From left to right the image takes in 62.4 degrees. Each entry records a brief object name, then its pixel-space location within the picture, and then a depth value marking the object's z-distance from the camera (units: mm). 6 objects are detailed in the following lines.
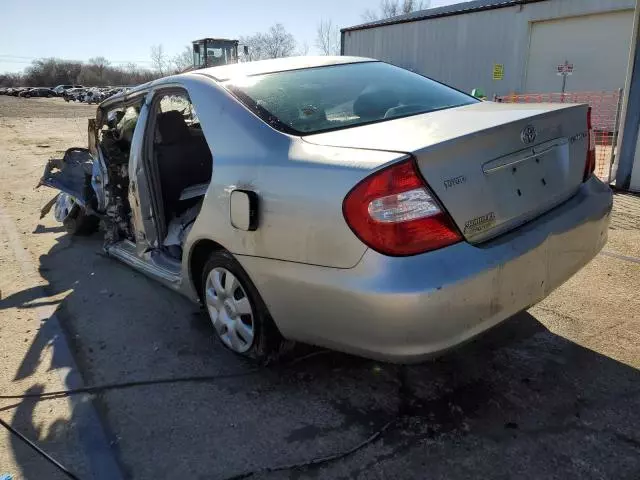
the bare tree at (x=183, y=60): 59750
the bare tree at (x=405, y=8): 60219
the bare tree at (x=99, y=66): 95125
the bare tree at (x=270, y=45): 60812
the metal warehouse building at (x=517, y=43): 14812
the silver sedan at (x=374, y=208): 1990
